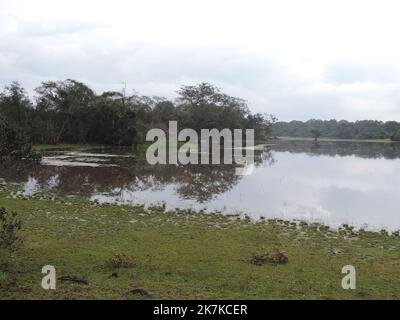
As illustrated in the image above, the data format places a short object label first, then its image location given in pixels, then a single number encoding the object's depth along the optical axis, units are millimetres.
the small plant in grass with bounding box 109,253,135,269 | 7863
